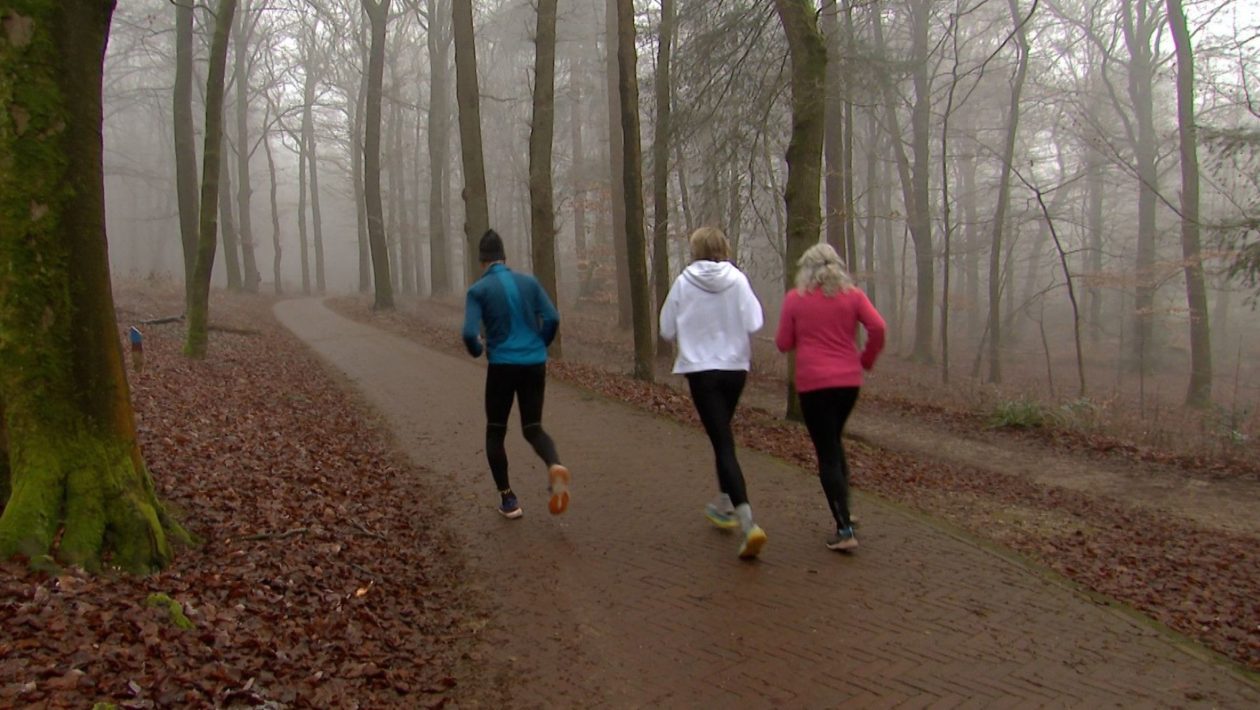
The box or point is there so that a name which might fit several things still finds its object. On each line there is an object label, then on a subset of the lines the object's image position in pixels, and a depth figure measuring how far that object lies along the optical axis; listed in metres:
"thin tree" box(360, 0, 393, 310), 23.75
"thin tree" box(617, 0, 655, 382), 12.94
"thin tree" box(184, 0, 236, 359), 13.55
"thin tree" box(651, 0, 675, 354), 15.58
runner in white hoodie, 5.27
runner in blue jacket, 5.61
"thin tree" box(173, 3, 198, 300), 18.72
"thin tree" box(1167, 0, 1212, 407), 19.97
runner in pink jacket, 5.14
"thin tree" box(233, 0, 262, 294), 32.18
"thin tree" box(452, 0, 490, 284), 16.69
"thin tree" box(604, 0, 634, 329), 23.03
